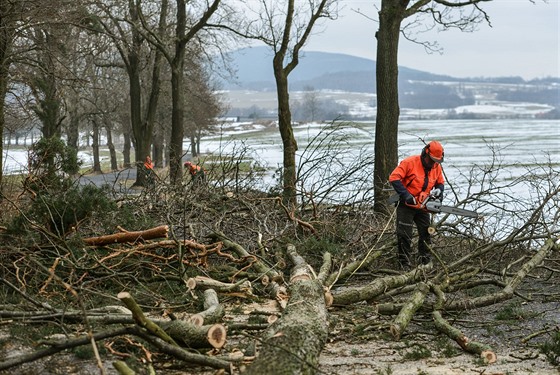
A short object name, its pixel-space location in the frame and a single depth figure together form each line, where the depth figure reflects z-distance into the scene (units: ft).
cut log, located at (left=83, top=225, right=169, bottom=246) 49.66
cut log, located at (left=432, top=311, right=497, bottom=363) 34.33
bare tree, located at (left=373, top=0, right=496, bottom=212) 80.58
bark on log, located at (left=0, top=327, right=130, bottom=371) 28.14
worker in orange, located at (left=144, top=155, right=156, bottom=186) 66.43
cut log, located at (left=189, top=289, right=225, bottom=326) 34.75
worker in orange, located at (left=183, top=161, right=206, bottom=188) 64.27
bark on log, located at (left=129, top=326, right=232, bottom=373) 30.38
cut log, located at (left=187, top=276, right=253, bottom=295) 44.12
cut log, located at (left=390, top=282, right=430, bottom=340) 38.43
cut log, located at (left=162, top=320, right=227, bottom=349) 33.10
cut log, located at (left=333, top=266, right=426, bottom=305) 44.84
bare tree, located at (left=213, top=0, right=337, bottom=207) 101.28
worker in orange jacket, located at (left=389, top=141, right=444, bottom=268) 55.26
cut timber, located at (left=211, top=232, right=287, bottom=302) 43.63
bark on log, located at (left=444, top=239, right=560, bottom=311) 44.05
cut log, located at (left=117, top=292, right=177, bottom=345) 28.73
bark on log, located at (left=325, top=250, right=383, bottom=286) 47.06
